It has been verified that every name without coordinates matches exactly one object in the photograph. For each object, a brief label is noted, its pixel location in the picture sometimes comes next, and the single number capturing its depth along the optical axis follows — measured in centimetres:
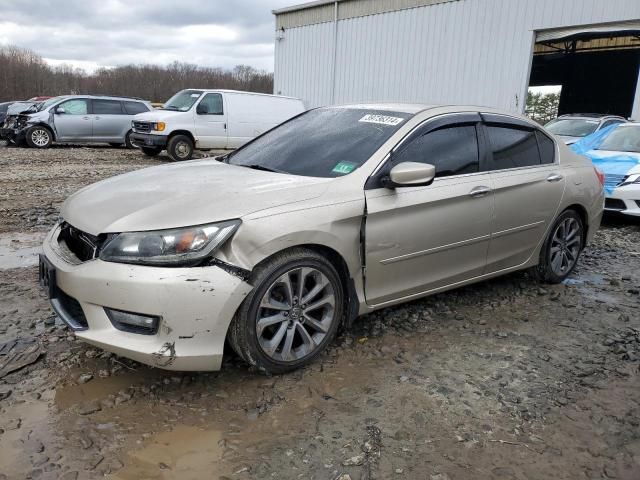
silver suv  1527
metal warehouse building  1460
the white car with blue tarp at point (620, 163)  738
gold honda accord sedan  264
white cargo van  1350
